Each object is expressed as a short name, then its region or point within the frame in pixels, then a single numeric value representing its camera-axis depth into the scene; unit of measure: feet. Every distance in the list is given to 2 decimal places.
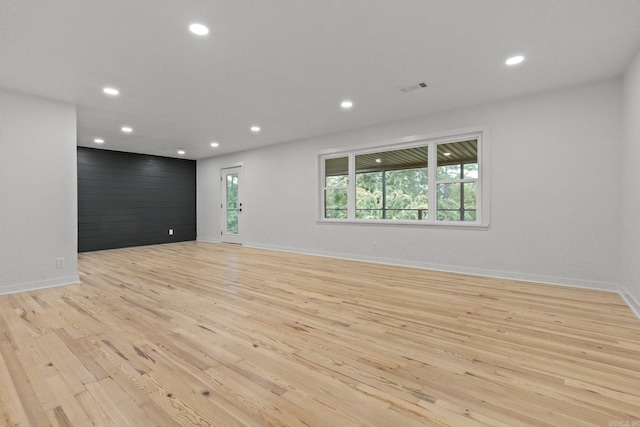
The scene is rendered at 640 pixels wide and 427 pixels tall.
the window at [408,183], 15.37
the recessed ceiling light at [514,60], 9.93
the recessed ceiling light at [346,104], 14.14
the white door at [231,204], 26.44
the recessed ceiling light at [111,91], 12.29
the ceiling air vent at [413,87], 12.09
